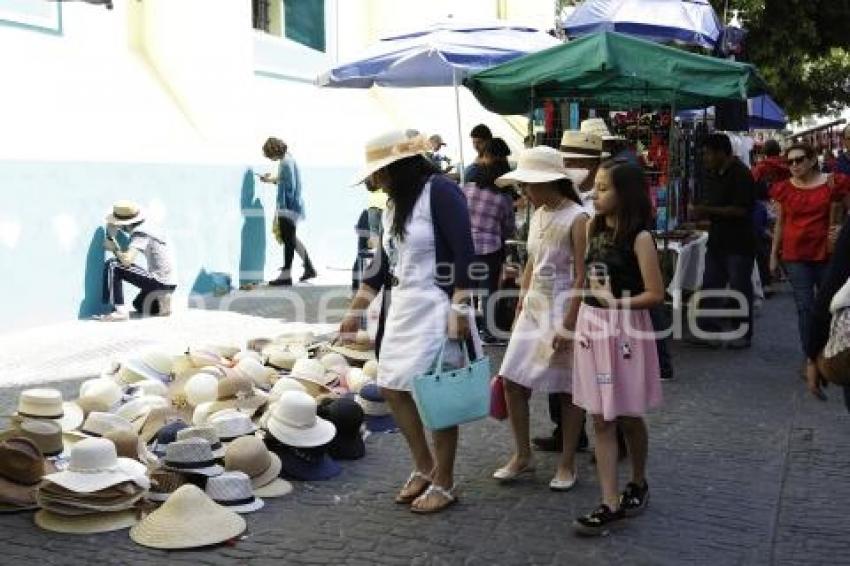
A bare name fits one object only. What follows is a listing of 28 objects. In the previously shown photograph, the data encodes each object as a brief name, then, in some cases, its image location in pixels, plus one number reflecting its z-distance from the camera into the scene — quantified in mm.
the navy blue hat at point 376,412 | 6469
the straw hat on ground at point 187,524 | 4527
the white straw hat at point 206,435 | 5238
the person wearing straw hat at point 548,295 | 5188
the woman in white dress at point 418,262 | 4758
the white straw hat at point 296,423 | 5410
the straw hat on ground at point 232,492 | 4941
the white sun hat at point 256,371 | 6648
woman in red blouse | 7789
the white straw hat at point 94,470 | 4699
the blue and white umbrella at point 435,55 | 9938
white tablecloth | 8945
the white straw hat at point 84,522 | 4680
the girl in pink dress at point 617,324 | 4594
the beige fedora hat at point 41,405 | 5453
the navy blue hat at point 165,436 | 5562
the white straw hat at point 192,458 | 5012
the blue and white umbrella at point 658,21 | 12109
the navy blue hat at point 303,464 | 5438
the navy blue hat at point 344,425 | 5770
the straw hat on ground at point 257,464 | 5156
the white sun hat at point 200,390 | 6113
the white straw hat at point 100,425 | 5559
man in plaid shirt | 8727
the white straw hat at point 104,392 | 6082
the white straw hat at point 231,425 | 5520
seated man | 10484
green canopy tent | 8344
